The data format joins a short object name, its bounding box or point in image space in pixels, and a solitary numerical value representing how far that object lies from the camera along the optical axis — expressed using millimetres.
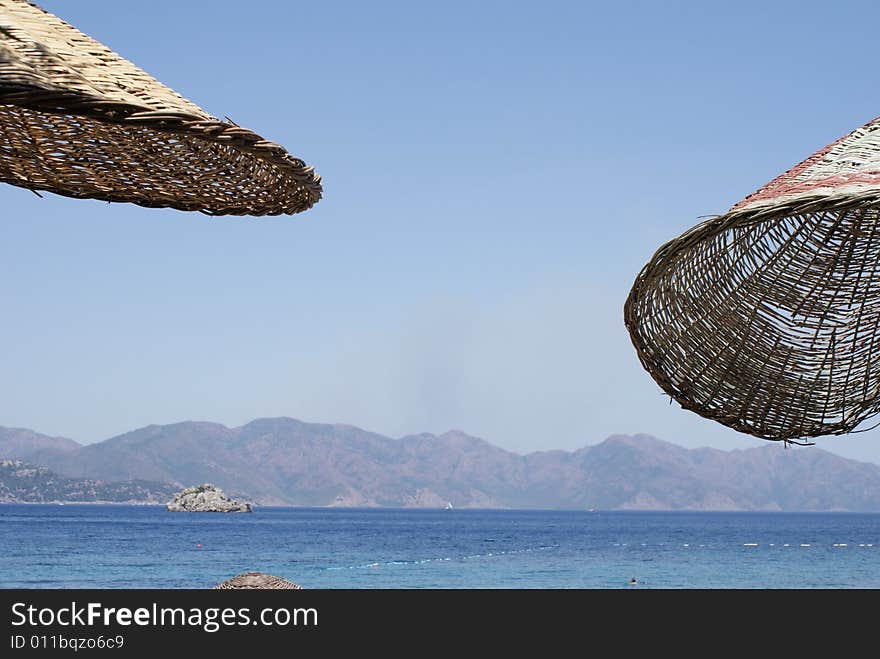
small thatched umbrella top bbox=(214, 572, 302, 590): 8242
